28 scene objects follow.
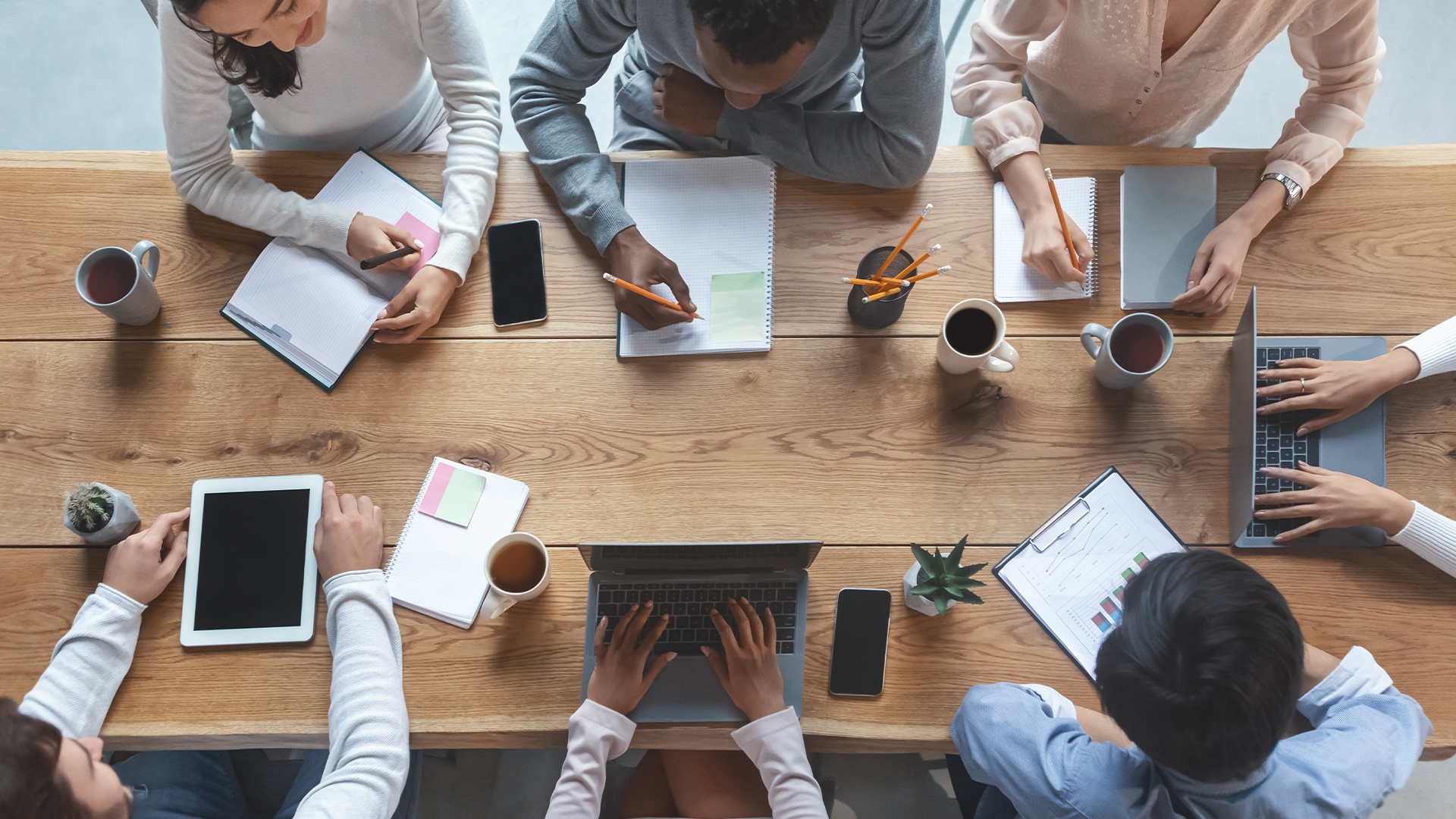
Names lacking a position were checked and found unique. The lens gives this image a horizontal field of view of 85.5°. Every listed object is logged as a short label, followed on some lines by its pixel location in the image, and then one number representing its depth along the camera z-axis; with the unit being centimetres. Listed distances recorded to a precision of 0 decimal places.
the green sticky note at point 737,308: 122
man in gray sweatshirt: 116
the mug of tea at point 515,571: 108
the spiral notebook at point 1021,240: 122
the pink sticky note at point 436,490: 117
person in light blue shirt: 85
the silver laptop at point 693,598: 111
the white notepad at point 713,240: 122
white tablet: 112
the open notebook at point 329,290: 122
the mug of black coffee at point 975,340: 111
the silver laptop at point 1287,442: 112
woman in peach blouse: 120
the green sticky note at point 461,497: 116
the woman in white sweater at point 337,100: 115
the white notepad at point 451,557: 113
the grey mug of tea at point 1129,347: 112
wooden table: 111
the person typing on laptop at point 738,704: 107
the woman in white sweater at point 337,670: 103
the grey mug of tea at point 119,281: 117
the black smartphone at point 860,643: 110
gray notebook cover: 122
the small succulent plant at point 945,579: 103
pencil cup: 115
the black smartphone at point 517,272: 124
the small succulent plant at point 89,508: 109
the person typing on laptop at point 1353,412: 110
